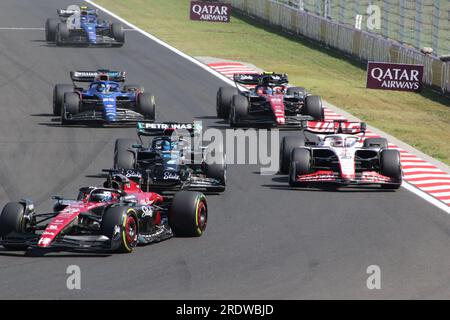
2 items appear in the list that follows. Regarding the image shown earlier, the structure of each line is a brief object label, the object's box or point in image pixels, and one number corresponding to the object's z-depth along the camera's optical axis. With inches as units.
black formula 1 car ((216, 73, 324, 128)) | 1316.4
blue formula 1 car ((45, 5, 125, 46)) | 1948.8
